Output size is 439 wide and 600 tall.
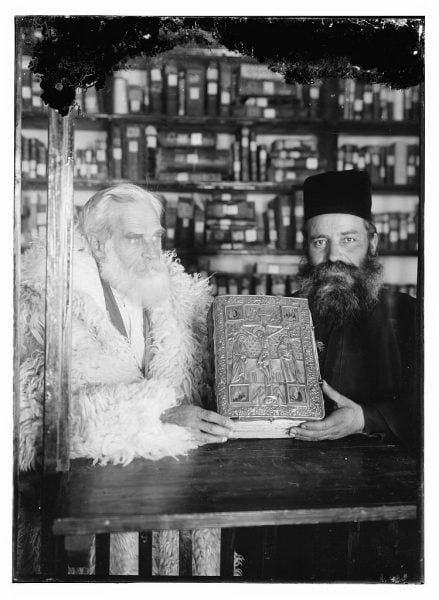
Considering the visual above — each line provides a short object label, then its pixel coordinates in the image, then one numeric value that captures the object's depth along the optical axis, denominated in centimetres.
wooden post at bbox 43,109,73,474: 119
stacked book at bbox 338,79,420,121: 254
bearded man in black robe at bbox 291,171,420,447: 143
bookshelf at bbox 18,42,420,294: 253
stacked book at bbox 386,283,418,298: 268
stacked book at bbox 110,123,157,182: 254
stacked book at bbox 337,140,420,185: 272
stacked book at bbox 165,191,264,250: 272
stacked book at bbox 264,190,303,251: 279
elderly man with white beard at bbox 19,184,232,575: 127
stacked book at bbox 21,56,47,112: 140
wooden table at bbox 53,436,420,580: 102
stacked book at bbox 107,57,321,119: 252
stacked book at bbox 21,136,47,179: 247
